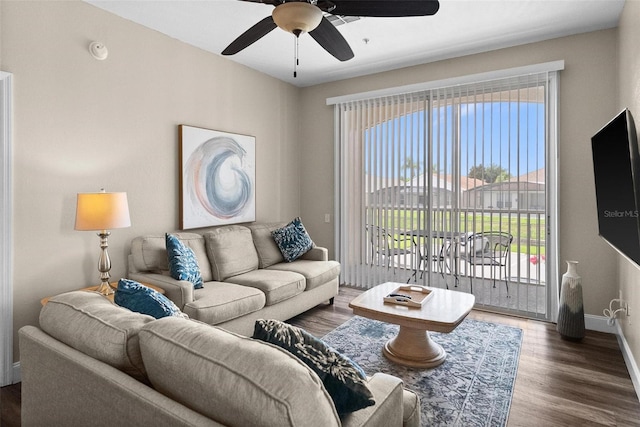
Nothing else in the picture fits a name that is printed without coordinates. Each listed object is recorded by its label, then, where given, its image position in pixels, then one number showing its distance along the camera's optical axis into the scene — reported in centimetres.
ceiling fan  190
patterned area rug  221
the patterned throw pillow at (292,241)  420
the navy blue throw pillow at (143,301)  158
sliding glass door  378
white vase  320
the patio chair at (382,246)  462
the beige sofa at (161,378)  92
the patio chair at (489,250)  392
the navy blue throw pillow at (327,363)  109
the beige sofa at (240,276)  285
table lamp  256
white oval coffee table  253
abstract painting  375
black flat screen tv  190
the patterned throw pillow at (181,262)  300
